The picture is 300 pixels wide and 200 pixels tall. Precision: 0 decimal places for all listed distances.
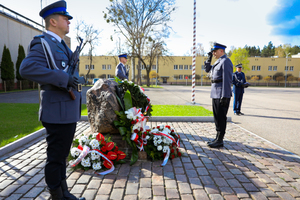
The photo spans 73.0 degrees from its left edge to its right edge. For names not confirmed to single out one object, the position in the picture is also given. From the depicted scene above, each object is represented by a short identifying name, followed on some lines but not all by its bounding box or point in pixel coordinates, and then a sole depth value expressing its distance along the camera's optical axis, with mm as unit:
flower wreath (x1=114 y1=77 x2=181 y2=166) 3934
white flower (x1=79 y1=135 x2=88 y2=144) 3717
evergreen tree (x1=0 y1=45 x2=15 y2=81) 25172
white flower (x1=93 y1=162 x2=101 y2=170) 3435
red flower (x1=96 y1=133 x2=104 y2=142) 3793
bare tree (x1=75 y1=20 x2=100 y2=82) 42875
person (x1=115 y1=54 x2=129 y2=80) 6863
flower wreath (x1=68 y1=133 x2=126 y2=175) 3496
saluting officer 4566
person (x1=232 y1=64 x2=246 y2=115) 9386
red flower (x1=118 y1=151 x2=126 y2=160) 3695
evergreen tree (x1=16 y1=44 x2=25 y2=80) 27609
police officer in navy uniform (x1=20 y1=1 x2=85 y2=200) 2150
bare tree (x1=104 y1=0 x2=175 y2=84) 32562
